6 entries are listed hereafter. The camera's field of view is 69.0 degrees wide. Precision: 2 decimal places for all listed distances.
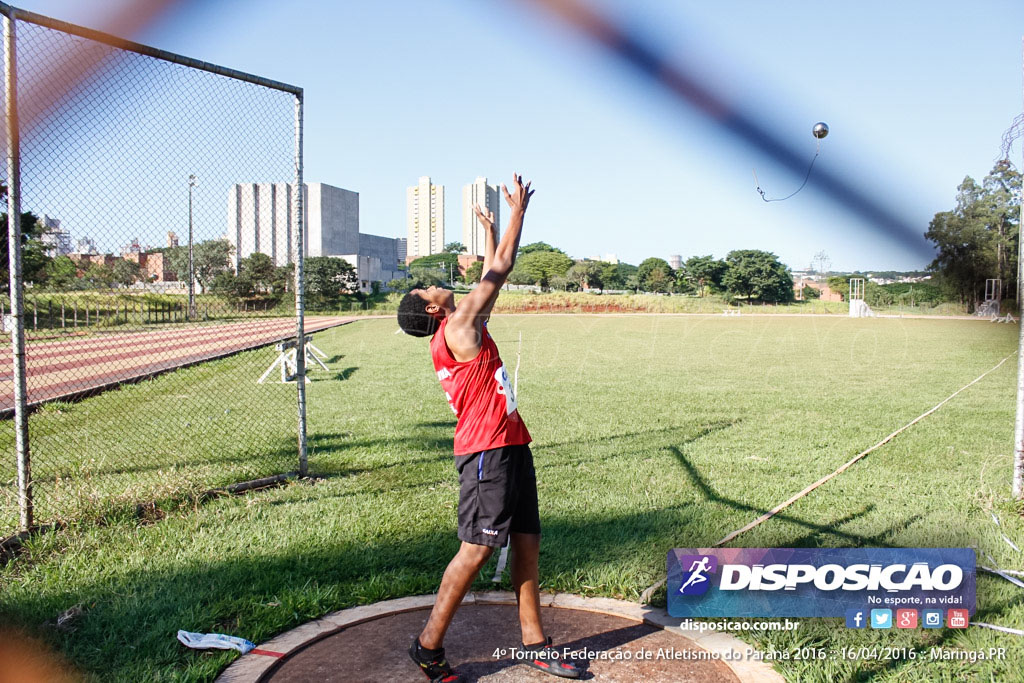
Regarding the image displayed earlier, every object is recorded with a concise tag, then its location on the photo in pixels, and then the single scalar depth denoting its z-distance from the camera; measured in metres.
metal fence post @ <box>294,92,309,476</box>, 6.32
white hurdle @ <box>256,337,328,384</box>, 14.22
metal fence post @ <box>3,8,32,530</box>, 4.58
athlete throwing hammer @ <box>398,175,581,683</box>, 3.29
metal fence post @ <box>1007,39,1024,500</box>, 5.59
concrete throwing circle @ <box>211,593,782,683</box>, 3.48
